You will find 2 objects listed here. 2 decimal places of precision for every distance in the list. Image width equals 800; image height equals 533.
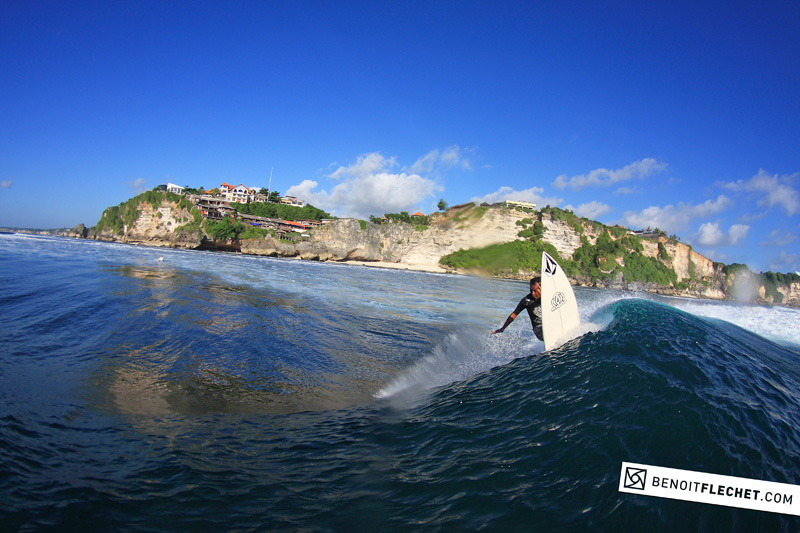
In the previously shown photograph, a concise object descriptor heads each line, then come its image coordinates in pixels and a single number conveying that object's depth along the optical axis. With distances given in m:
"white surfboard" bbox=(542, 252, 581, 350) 8.41
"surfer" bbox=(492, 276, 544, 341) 8.84
